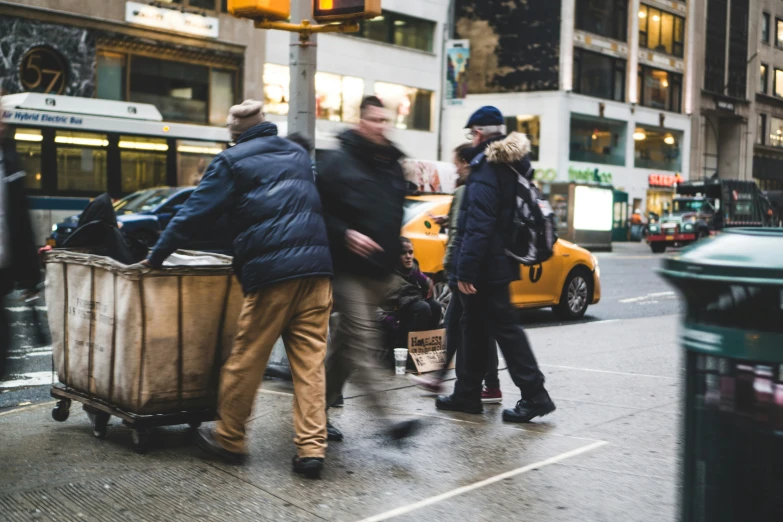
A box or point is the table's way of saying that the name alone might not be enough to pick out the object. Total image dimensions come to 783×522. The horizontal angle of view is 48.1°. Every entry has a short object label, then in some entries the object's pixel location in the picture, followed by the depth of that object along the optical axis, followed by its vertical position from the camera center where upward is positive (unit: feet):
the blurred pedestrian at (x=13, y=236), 14.03 -0.46
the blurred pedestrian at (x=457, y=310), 20.03 -2.25
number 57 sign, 84.64 +13.47
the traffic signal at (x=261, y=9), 20.89 +4.94
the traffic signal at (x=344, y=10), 21.49 +5.10
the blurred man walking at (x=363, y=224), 15.15 -0.15
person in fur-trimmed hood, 18.10 -0.86
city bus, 61.31 +4.44
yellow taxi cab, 35.12 -2.10
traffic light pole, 22.59 +3.55
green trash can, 7.94 -1.40
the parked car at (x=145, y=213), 57.72 -0.17
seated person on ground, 24.47 -2.62
